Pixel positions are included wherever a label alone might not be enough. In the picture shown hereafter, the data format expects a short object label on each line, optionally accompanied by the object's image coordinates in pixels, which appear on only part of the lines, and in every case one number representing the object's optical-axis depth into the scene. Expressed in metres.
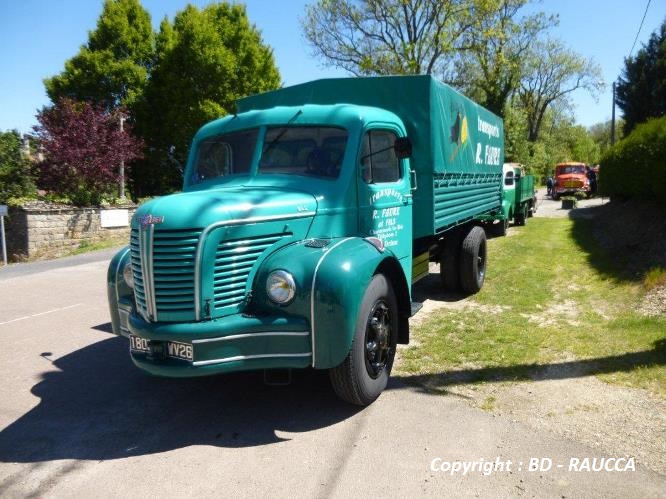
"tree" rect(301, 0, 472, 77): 26.34
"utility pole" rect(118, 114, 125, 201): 17.28
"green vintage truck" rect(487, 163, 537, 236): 14.79
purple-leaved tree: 15.15
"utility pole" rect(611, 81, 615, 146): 32.25
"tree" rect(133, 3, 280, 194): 23.48
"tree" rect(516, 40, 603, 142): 46.26
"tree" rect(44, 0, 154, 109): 23.72
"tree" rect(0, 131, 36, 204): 14.29
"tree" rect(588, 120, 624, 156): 67.74
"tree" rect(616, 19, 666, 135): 27.80
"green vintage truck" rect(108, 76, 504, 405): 3.44
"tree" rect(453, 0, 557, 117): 27.14
